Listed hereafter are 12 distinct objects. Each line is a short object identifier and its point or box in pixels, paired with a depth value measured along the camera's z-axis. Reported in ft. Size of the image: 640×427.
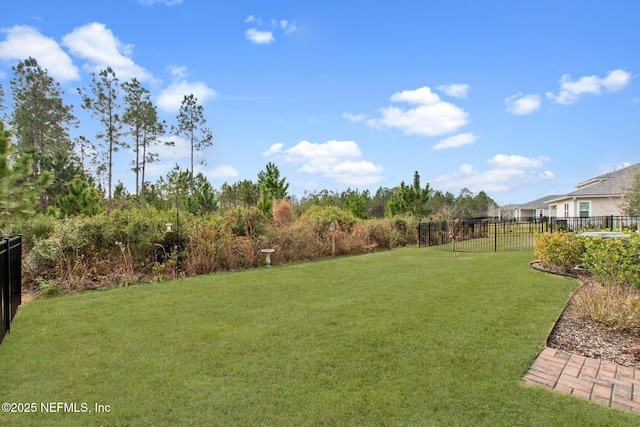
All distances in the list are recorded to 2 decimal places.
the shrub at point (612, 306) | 13.30
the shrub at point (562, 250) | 23.86
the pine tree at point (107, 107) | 88.58
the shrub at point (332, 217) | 42.25
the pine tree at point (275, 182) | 68.85
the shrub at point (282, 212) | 47.53
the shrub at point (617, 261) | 16.26
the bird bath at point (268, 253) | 31.30
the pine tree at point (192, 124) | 98.06
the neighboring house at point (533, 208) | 127.77
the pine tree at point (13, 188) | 22.31
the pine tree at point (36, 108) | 84.89
